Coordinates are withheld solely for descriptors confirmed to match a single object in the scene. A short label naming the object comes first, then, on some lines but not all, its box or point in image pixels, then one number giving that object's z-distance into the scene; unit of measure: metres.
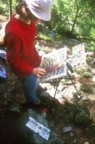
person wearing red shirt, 1.87
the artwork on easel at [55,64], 2.22
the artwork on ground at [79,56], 2.44
